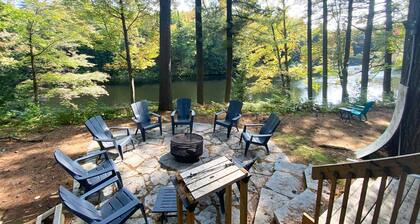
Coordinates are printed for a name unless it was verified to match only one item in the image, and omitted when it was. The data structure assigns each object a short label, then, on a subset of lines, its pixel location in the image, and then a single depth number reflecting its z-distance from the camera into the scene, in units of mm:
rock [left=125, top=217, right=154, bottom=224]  2932
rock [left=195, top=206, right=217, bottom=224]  2979
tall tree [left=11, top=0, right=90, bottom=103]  8273
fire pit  4395
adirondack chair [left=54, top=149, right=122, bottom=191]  3219
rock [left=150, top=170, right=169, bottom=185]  3830
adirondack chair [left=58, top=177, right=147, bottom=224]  2412
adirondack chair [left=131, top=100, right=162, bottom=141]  5516
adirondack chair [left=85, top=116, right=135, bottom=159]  4562
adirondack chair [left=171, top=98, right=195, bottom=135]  6336
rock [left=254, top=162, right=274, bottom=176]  4188
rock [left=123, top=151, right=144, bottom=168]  4453
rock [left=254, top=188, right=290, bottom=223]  3020
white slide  3740
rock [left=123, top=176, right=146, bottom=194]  3625
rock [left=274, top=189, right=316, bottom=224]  2898
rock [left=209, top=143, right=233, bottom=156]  4992
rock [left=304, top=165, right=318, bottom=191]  3611
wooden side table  2107
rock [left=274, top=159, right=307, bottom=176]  4170
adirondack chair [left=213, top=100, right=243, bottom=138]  5969
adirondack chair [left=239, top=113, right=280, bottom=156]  4862
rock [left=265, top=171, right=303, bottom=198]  3595
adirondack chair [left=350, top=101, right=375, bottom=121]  7657
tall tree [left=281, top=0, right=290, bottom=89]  12241
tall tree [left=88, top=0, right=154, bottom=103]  8883
